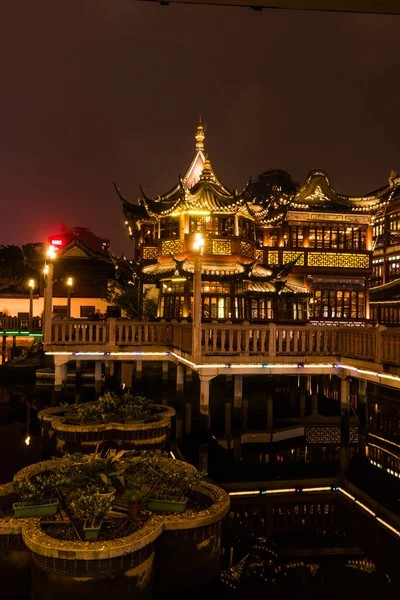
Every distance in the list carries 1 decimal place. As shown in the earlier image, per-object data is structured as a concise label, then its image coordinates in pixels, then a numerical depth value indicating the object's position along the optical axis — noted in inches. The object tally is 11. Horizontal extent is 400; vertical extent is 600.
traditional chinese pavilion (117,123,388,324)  943.0
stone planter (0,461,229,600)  235.8
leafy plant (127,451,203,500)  302.7
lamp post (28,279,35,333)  1259.6
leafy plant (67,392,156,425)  494.9
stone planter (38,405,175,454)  473.7
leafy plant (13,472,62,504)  287.6
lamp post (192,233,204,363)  544.7
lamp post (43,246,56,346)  704.8
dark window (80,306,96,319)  1636.3
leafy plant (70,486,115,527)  261.6
